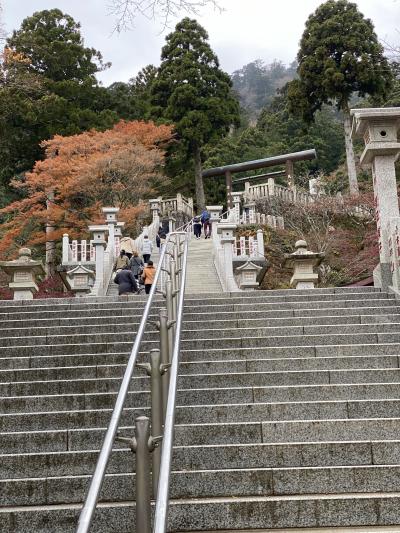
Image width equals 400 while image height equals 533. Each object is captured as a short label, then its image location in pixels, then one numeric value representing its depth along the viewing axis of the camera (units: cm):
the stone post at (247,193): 2720
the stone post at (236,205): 2319
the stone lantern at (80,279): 1277
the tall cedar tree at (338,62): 2525
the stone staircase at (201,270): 1331
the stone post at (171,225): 2231
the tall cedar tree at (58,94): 2436
